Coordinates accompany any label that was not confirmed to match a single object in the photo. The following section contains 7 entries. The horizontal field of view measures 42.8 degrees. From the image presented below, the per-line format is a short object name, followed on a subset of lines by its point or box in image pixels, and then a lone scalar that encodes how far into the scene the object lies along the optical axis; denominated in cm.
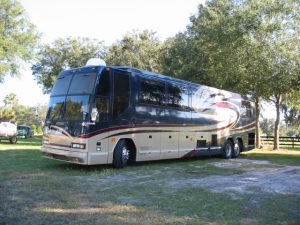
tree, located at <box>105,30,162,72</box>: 3697
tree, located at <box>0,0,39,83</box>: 3030
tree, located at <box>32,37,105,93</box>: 4212
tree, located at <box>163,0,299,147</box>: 2169
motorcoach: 1191
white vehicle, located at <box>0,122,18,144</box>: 2738
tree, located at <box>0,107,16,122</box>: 6438
